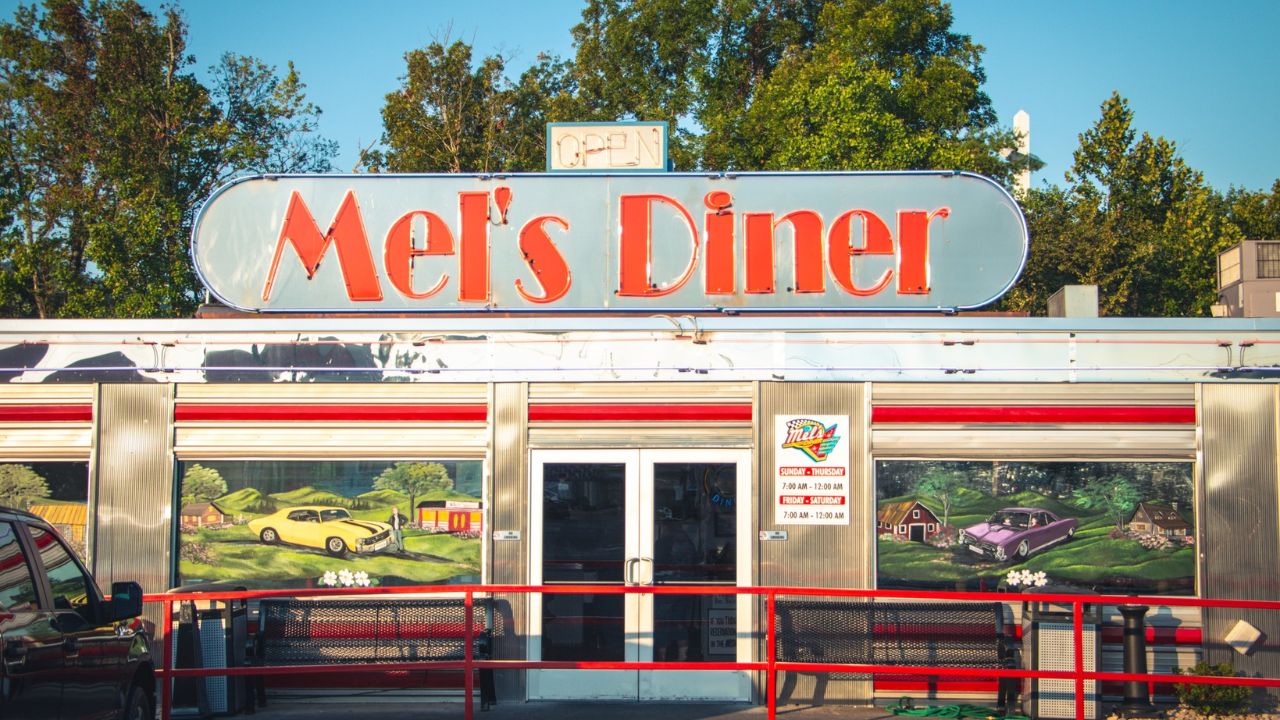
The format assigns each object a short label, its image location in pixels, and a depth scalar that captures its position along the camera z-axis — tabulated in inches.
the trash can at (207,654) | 390.3
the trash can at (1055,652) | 386.9
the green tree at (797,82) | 1302.9
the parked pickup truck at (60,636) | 246.2
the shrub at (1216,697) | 385.4
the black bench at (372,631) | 407.5
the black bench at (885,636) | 405.1
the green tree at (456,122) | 1470.2
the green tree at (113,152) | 1154.0
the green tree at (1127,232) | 1406.3
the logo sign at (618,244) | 449.4
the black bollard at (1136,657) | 394.3
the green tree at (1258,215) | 1571.1
